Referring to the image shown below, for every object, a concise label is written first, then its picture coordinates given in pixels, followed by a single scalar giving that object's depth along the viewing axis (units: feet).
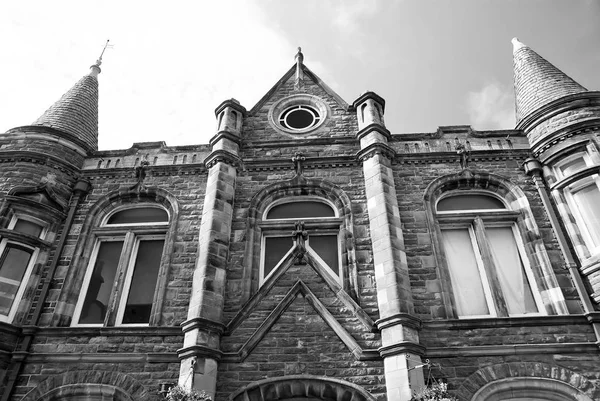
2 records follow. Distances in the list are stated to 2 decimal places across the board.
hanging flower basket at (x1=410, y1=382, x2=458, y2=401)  24.11
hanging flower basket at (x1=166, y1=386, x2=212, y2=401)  24.48
